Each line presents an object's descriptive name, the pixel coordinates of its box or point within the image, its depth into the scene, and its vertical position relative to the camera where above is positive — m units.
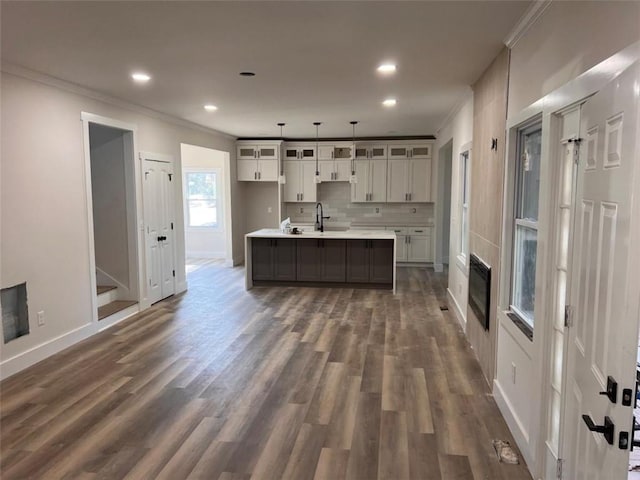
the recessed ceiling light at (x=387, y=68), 3.75 +1.16
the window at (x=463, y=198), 5.38 +0.02
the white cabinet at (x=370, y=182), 9.16 +0.37
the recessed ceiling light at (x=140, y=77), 4.07 +1.18
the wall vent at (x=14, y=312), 3.77 -1.01
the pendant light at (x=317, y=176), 8.71 +0.47
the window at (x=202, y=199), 10.14 +0.00
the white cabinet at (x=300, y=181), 9.48 +0.40
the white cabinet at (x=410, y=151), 8.93 +1.00
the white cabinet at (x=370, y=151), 9.12 +1.02
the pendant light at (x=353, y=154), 8.52 +0.93
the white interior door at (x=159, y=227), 5.97 -0.40
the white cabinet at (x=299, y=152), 9.43 +1.04
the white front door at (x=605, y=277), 1.21 -0.24
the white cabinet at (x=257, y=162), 9.28 +0.80
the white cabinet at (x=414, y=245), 9.14 -0.97
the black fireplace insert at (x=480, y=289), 3.61 -0.81
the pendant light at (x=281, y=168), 7.45 +0.67
